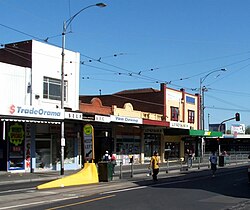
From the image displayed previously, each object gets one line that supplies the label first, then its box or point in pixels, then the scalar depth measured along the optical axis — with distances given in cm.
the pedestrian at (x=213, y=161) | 2820
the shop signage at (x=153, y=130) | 4966
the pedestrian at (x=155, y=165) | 2372
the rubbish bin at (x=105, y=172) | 2331
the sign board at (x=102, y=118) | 3466
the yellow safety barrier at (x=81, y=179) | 2023
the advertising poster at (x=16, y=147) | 3070
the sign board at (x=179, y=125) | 4838
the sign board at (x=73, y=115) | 3147
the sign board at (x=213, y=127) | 11540
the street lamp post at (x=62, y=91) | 2864
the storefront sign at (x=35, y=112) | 2723
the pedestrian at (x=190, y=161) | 3542
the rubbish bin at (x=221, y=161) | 4241
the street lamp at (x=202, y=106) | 5296
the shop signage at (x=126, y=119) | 3728
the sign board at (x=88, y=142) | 2370
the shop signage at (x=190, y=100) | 5978
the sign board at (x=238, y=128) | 10881
